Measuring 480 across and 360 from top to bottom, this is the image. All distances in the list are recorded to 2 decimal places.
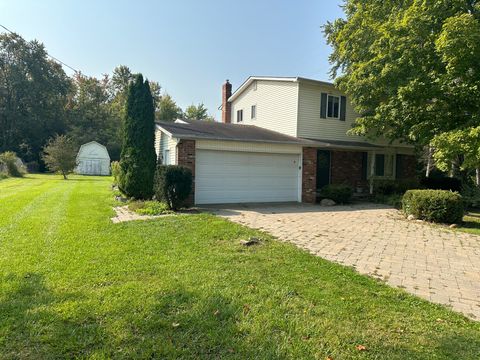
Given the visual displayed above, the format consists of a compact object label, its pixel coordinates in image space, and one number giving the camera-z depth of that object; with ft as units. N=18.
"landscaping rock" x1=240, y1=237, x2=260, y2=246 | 20.61
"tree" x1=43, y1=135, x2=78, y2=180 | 86.58
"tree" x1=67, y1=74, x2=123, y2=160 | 148.22
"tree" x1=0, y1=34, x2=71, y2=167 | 151.43
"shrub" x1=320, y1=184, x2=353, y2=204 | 45.10
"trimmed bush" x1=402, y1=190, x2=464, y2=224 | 31.32
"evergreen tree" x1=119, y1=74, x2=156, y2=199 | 39.75
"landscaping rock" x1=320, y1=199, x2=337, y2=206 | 43.55
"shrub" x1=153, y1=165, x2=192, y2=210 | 32.63
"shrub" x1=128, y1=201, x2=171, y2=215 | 31.73
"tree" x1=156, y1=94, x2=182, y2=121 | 145.53
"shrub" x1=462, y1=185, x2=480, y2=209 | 42.55
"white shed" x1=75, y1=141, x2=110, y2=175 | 122.21
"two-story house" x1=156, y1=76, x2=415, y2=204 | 39.83
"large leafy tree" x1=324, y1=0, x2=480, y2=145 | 32.45
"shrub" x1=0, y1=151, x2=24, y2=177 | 90.74
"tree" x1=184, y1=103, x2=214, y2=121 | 151.64
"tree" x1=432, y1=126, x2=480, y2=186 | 30.55
